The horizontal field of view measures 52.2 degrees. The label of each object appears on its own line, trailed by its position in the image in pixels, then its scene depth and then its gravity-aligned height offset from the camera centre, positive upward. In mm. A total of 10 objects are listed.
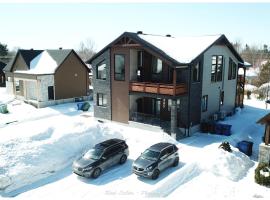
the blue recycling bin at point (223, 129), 26328 -5298
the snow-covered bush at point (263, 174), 17266 -6340
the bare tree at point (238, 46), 119844 +12439
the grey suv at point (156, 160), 17547 -5761
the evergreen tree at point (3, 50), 80644 +6778
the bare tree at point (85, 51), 120138 +10061
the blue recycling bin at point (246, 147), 22578 -6018
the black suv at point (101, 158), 17981 -5842
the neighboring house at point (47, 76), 39672 -444
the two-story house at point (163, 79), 25969 -576
